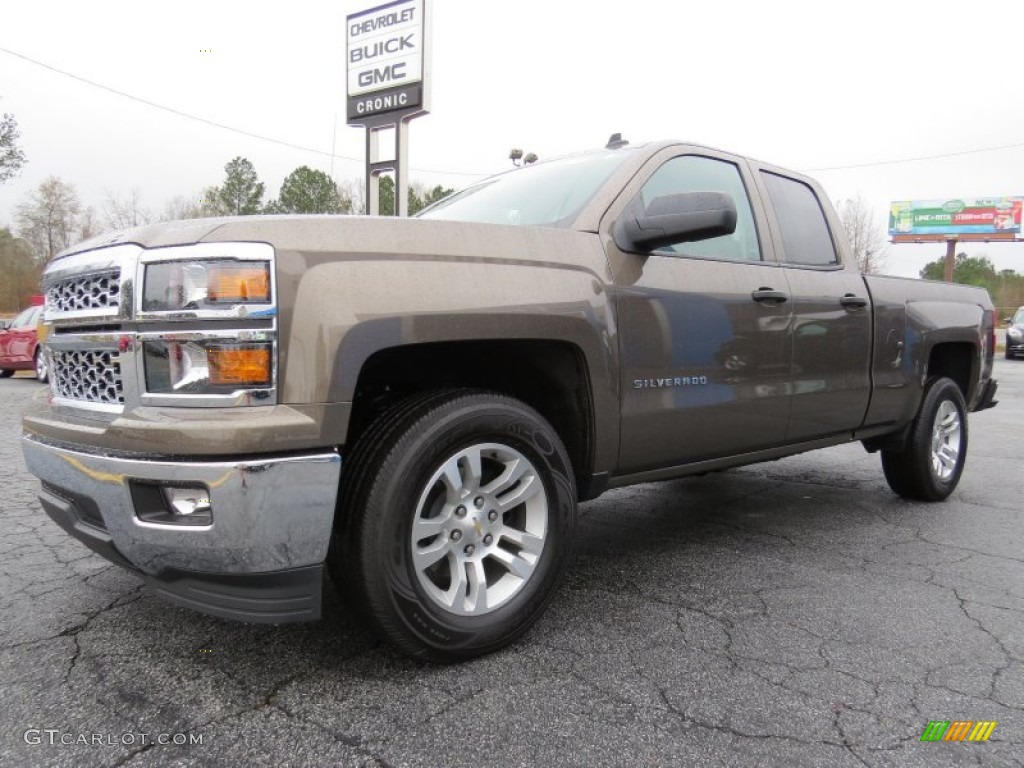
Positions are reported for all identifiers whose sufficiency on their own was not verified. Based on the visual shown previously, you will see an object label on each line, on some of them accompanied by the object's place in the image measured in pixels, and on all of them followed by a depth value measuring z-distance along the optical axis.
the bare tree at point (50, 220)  46.62
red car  14.56
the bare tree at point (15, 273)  43.12
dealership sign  13.49
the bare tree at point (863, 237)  41.47
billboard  62.84
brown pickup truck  1.97
